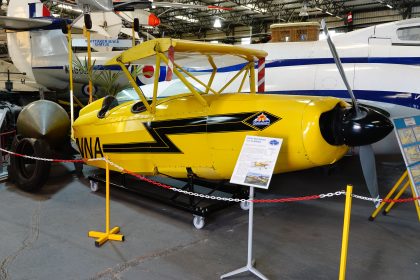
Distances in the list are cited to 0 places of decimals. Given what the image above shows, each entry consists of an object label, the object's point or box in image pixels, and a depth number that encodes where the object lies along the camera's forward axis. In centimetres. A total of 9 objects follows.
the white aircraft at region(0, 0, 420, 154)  529
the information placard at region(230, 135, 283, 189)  300
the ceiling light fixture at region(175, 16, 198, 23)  2909
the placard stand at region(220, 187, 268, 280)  309
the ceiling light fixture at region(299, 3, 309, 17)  1593
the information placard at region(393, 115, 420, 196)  401
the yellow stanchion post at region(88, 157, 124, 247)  382
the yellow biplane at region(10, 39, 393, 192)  333
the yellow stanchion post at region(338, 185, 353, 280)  250
